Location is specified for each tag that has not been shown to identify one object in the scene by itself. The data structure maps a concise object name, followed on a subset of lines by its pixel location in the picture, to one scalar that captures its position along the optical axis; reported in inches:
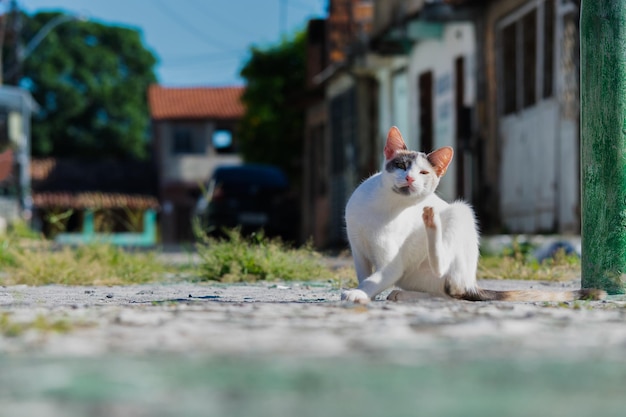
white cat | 205.5
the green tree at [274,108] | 1507.1
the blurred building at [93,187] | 1817.2
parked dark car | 781.9
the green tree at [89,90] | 2155.5
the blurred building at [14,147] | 1166.3
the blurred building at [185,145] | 1929.1
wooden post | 230.4
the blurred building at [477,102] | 494.6
